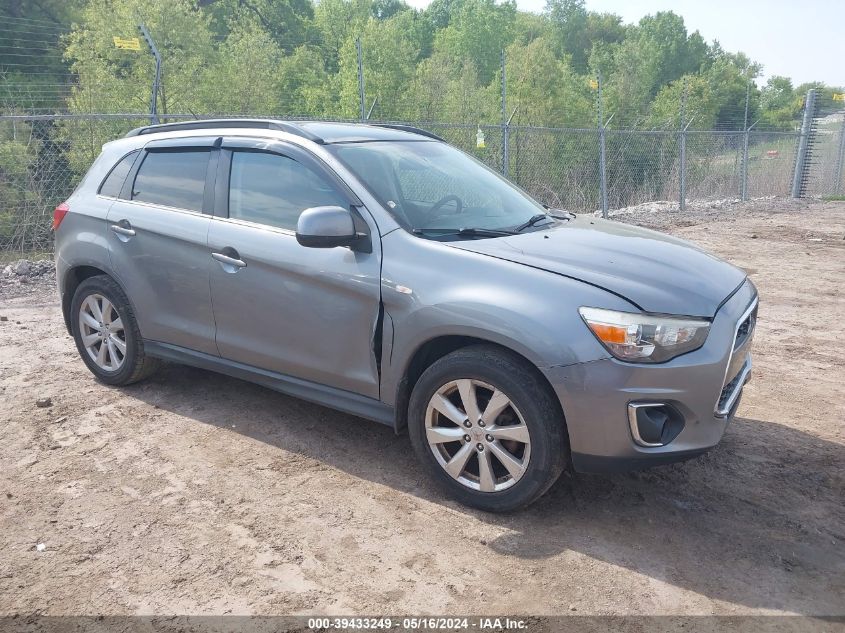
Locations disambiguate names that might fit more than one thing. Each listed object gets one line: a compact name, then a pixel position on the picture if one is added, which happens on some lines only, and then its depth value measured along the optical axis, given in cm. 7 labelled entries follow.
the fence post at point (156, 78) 877
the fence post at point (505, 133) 1216
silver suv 306
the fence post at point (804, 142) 2088
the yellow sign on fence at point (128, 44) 940
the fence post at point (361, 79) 1030
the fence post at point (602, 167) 1426
